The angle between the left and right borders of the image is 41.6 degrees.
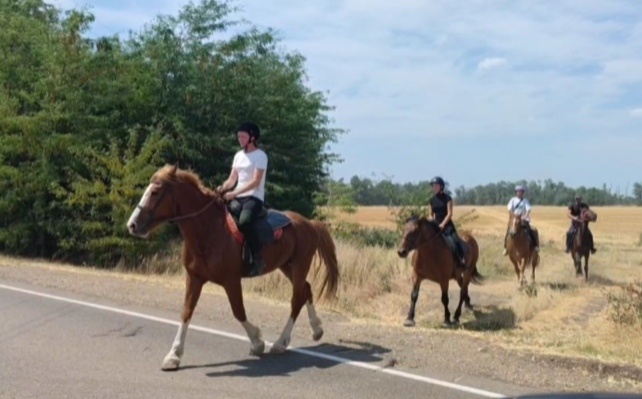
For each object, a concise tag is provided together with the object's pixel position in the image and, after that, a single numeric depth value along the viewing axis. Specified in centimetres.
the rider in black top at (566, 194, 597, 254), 2832
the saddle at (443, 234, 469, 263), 1605
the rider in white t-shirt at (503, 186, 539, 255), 2414
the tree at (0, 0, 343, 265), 2209
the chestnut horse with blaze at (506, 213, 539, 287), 2389
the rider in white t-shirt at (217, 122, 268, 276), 959
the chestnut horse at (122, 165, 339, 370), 907
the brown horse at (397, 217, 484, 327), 1514
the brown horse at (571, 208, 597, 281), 2739
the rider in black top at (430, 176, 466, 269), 1577
